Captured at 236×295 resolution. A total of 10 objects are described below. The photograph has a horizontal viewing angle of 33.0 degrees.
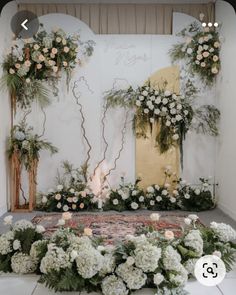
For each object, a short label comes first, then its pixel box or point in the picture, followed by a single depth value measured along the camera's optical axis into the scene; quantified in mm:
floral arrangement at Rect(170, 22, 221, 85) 5066
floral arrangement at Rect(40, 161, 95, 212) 4969
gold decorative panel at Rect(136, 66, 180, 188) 5324
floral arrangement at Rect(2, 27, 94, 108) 4980
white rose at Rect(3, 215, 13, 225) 2773
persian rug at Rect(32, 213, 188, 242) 3896
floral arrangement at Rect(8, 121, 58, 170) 4895
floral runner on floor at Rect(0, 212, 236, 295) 2379
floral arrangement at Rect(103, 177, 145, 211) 5008
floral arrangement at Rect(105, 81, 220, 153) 5102
